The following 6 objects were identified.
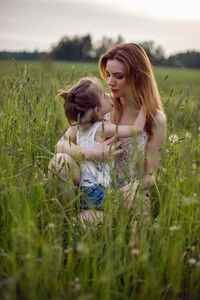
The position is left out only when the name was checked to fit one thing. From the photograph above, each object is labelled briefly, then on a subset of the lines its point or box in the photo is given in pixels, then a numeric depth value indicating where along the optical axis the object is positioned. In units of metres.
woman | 2.53
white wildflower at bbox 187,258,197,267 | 1.47
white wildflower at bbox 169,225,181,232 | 1.51
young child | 2.43
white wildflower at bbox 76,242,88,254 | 1.23
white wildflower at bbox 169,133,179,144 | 2.63
